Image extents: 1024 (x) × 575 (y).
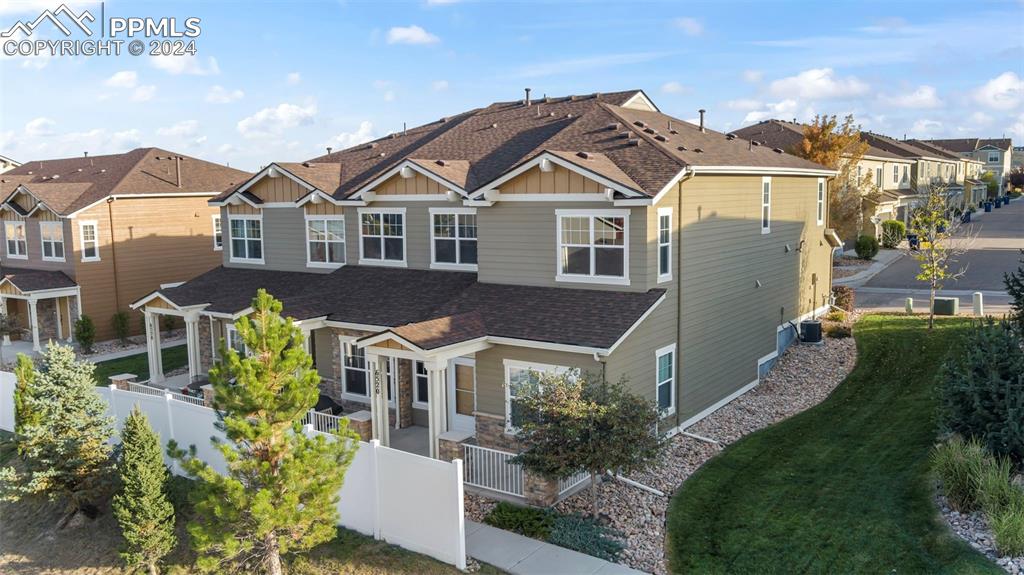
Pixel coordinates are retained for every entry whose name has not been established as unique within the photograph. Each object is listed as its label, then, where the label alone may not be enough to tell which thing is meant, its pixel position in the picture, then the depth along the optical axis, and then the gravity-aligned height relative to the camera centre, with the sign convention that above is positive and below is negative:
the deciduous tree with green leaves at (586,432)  12.83 -3.83
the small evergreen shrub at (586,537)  12.29 -5.42
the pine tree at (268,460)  10.93 -3.65
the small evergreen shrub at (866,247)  41.31 -2.68
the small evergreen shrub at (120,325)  30.02 -4.36
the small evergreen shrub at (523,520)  12.92 -5.37
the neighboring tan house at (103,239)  29.89 -1.06
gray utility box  26.23 -3.78
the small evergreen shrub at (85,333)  28.61 -4.41
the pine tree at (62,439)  14.55 -4.27
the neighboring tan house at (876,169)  45.00 +1.79
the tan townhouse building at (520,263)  16.27 -1.56
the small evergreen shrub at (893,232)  44.78 -2.09
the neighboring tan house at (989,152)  99.69 +5.49
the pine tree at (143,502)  13.00 -4.96
